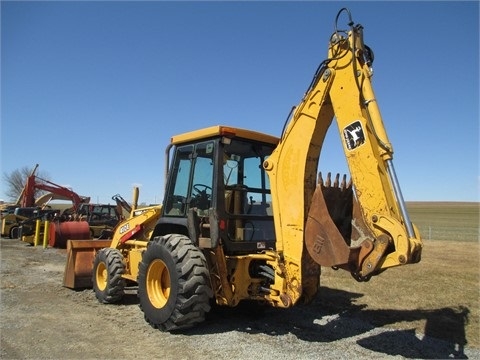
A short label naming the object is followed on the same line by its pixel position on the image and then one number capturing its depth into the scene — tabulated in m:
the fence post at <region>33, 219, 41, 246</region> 19.47
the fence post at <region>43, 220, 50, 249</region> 18.58
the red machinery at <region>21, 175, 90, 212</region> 25.56
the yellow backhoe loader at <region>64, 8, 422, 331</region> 4.68
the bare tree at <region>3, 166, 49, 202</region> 68.25
